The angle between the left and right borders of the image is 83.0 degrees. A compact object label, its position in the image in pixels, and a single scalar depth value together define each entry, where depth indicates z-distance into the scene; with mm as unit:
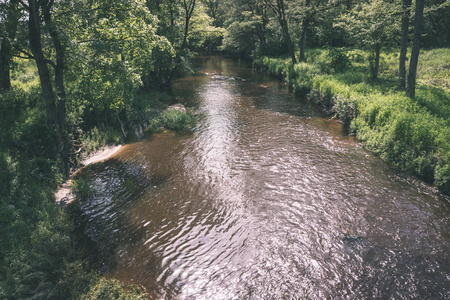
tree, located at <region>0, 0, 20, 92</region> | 8875
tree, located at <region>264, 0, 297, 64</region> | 30755
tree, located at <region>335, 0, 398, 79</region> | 16609
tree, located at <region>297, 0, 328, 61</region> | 28062
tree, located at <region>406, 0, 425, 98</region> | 13211
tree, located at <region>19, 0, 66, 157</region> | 8930
